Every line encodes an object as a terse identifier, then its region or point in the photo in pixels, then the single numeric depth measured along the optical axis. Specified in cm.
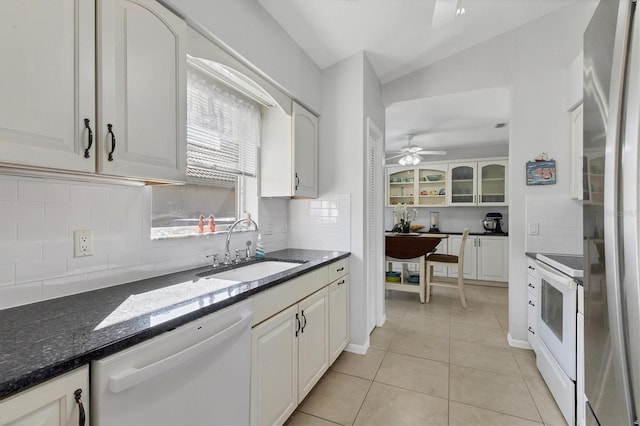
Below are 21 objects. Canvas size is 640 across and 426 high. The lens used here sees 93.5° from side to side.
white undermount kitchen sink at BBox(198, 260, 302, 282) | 194
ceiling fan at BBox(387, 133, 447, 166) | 454
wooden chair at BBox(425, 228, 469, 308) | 398
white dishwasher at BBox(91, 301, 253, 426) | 81
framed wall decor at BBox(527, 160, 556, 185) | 270
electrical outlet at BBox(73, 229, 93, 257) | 128
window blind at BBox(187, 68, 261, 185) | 188
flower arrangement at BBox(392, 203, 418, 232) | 482
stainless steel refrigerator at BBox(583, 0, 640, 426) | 55
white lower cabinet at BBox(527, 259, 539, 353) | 246
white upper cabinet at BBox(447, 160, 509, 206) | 516
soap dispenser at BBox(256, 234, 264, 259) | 233
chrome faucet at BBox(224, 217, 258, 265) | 203
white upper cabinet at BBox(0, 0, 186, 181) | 89
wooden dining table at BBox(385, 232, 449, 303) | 405
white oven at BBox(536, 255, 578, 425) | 173
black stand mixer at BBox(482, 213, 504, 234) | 513
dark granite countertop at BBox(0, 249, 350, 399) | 70
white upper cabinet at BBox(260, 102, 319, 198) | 245
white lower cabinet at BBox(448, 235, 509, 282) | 490
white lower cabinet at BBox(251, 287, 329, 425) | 147
